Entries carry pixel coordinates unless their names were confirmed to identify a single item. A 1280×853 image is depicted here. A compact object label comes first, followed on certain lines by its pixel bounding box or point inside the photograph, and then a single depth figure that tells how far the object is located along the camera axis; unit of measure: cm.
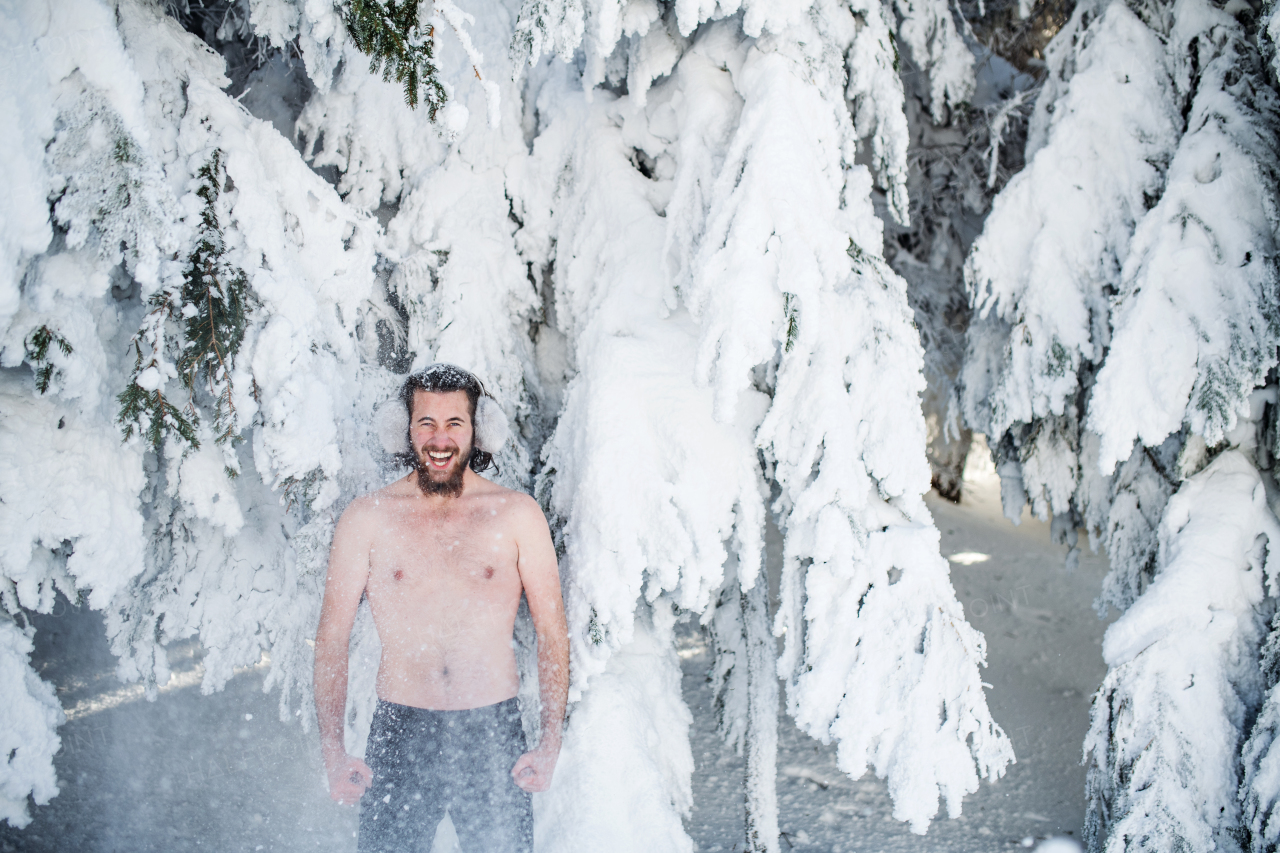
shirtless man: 216
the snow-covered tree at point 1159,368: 263
